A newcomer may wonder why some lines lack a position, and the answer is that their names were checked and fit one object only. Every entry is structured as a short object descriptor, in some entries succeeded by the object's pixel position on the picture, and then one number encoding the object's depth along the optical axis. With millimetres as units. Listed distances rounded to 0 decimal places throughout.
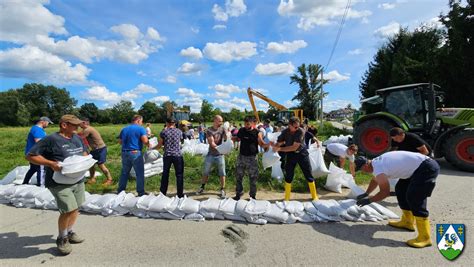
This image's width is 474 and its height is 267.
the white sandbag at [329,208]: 3758
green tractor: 6808
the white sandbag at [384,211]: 3744
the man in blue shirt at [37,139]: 5391
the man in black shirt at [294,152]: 4578
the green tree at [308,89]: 46938
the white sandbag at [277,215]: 3697
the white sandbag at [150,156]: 6566
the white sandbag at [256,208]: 3709
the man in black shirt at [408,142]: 3709
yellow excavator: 19261
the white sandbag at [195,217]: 3852
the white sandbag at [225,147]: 4984
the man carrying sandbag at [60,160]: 2900
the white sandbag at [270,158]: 5488
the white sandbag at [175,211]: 3896
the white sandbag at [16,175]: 5754
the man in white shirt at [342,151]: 5250
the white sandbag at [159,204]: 3904
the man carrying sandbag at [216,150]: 5137
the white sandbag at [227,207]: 3830
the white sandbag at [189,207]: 3893
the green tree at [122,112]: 69312
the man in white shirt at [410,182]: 3070
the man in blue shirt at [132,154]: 4887
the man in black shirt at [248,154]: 4660
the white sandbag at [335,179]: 5203
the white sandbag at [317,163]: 5434
